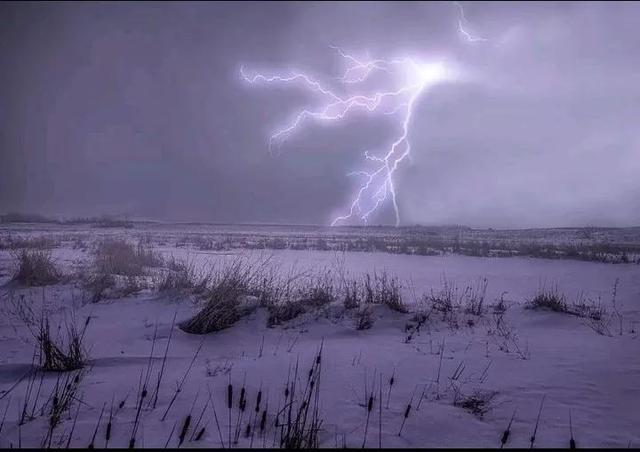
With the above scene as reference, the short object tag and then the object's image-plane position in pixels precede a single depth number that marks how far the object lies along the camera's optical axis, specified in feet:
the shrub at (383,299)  23.03
